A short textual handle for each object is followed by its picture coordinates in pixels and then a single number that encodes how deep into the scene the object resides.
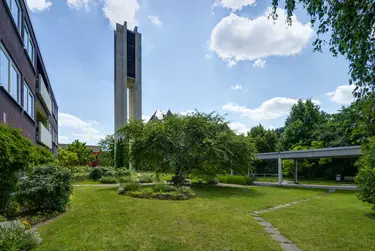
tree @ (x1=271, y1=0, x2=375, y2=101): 2.53
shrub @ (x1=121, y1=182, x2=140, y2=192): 13.35
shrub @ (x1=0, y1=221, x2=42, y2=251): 4.39
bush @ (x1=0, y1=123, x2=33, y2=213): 5.95
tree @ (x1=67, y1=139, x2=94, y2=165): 45.69
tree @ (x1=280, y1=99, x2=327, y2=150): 34.00
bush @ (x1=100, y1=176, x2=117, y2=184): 21.00
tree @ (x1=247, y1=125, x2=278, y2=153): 37.97
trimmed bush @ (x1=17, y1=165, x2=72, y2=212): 7.55
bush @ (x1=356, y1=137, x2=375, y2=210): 8.68
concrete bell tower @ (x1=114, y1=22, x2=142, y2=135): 39.59
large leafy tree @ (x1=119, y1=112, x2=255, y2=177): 16.42
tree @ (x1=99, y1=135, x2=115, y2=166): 40.50
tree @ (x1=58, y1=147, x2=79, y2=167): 40.60
